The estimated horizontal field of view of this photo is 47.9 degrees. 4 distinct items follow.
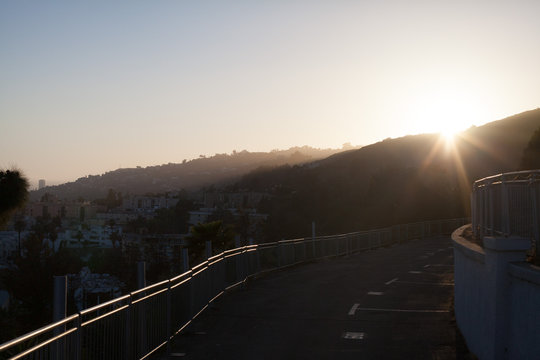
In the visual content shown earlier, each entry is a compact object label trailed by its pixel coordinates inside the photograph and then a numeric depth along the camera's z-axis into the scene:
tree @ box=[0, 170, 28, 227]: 20.33
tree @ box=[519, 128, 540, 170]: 46.34
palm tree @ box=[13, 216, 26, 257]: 66.74
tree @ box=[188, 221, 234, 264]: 34.97
